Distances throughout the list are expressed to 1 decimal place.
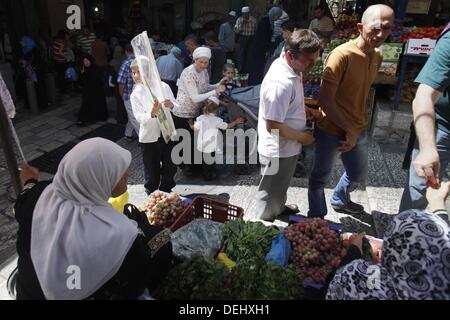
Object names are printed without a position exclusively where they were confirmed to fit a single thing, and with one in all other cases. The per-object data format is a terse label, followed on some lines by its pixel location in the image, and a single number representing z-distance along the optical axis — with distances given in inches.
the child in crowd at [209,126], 175.6
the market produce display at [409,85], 226.8
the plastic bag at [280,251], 97.3
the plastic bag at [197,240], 98.5
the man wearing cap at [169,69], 210.1
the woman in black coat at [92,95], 270.2
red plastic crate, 121.4
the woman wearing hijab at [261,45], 320.8
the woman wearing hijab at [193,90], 170.4
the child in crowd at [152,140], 143.6
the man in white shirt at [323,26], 347.6
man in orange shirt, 112.3
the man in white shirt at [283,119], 109.6
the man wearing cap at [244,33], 373.4
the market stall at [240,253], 80.0
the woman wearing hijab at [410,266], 58.4
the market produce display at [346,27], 243.6
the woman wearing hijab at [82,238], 70.3
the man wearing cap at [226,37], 388.2
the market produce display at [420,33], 208.3
